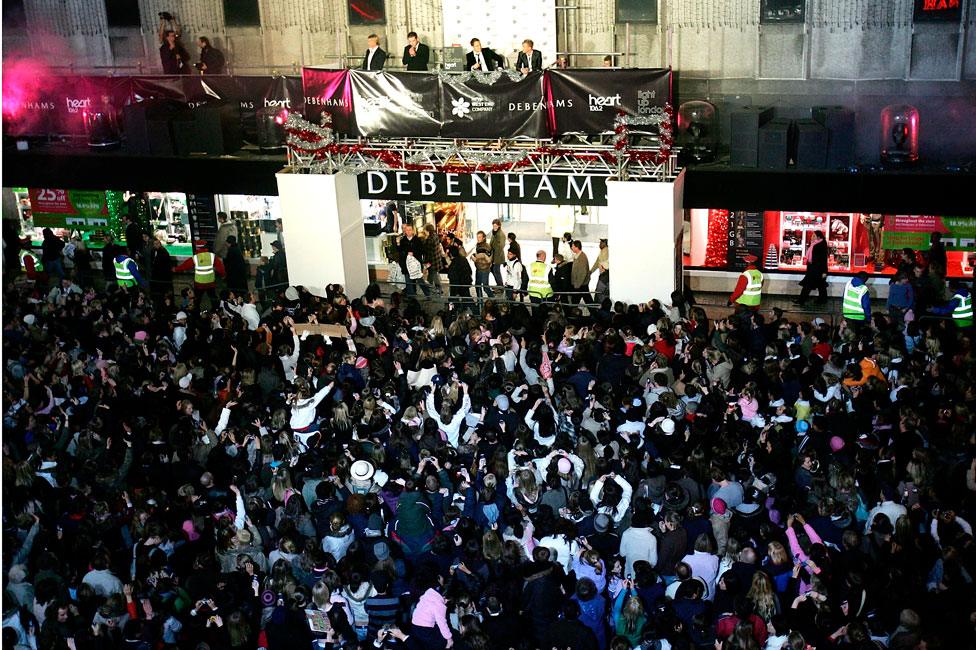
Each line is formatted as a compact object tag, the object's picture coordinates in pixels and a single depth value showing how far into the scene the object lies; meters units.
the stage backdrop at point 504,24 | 19.44
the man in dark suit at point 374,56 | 18.67
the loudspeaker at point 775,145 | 17.30
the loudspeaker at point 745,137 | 17.48
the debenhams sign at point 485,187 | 17.11
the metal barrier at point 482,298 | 17.35
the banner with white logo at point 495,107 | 16.77
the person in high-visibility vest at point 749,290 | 15.58
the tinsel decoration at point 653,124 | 15.95
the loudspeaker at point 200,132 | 19.70
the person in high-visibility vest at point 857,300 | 14.76
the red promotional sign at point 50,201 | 23.02
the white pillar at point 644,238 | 16.42
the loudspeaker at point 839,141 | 17.39
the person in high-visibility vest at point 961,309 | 14.97
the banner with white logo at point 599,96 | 16.22
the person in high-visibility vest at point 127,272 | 18.97
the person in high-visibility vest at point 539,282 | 17.09
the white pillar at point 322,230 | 17.84
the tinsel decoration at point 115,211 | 22.67
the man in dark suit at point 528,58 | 18.23
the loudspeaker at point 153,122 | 20.05
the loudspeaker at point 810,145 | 17.27
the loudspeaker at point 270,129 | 18.97
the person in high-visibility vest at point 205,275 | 18.33
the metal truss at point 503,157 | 16.48
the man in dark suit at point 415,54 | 18.80
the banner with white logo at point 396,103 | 17.09
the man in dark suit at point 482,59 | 18.30
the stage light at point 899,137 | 17.41
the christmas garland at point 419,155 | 16.34
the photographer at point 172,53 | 21.48
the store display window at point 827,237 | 18.72
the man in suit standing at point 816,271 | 17.55
